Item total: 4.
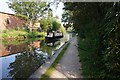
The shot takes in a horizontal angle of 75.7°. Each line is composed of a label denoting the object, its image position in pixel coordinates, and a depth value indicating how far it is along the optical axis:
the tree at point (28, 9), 19.28
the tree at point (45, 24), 21.57
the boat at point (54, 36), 16.13
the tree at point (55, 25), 24.24
